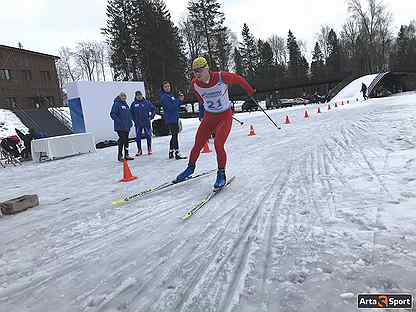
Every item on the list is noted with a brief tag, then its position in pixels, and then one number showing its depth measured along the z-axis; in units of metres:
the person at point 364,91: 40.12
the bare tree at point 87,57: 84.06
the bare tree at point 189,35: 63.53
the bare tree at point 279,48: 98.62
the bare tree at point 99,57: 83.44
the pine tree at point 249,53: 79.31
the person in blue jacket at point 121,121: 10.50
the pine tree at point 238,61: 80.56
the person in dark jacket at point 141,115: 11.34
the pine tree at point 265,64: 78.38
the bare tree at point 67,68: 85.06
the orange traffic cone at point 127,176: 7.19
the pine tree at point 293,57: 85.06
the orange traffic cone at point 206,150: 10.20
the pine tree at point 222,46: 50.54
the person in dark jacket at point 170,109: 9.60
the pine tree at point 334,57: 84.75
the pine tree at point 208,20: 51.07
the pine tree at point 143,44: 44.59
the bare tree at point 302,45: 98.34
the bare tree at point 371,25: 69.75
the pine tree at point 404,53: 75.34
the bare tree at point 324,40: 92.69
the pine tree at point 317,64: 84.31
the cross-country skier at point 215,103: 5.78
